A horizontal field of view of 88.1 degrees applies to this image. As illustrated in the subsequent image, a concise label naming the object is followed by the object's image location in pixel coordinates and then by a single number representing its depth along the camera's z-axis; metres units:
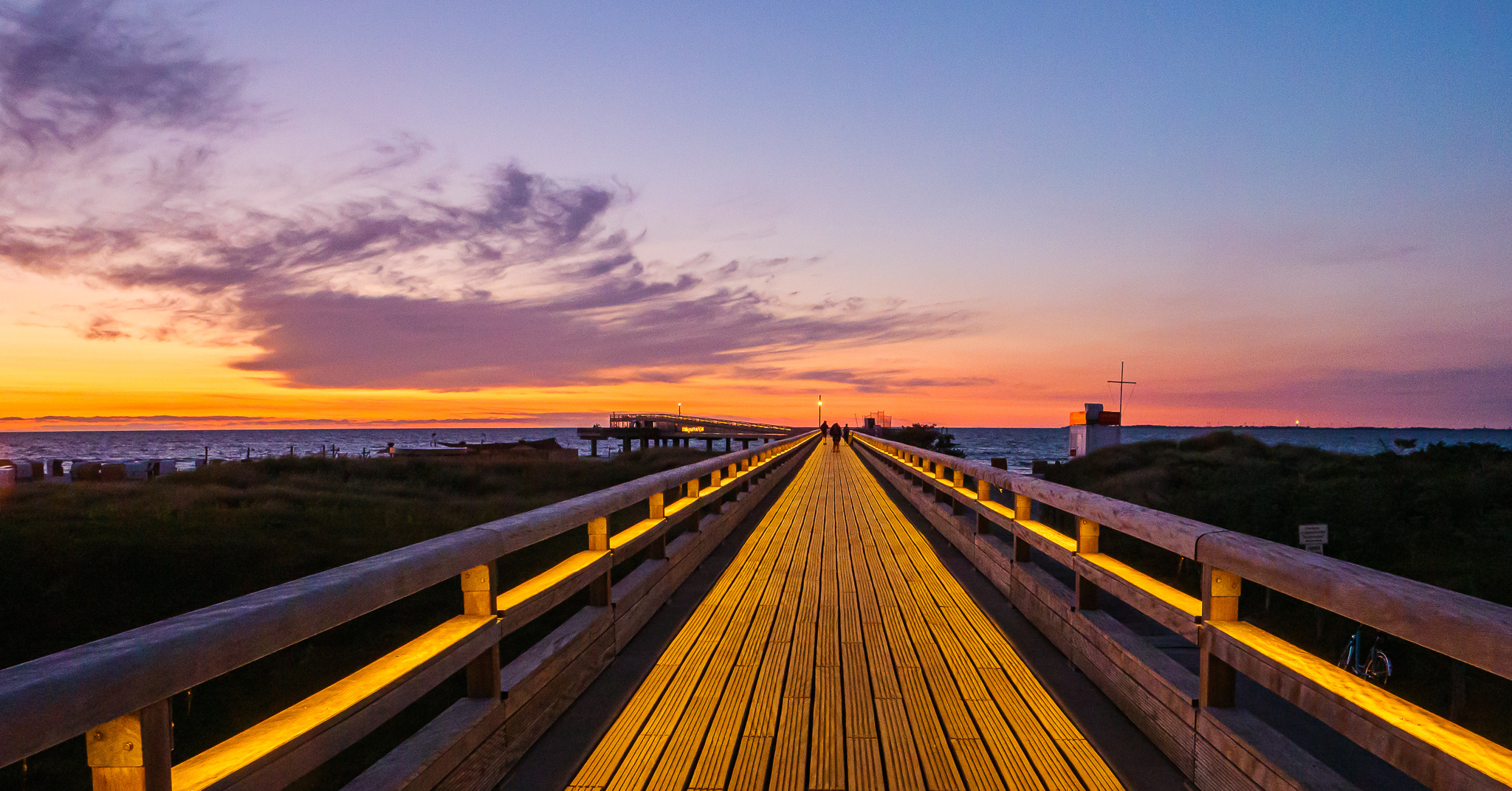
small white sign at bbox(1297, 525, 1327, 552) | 7.28
